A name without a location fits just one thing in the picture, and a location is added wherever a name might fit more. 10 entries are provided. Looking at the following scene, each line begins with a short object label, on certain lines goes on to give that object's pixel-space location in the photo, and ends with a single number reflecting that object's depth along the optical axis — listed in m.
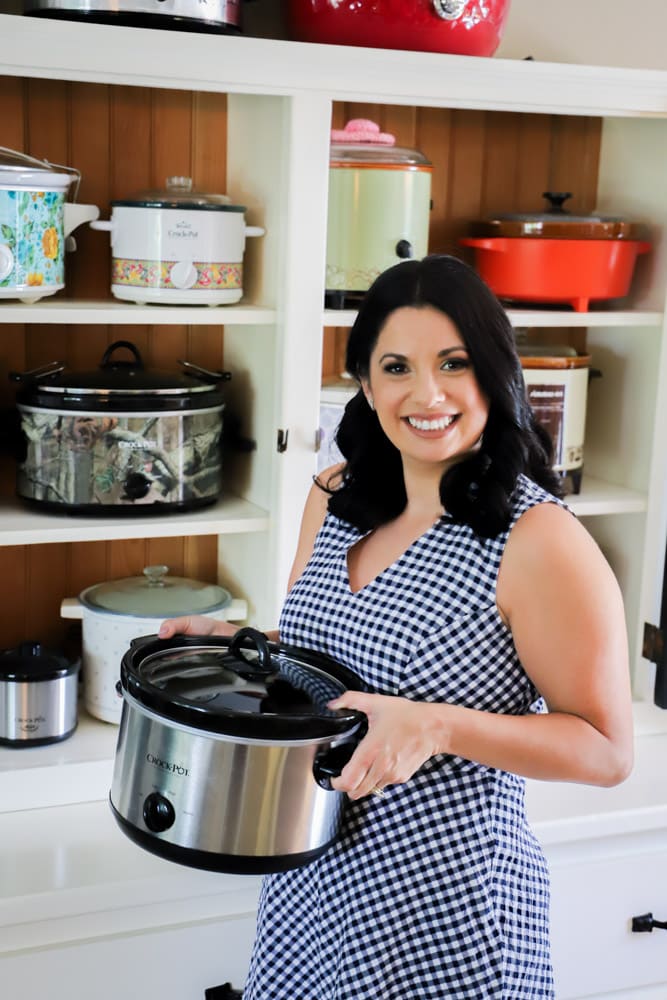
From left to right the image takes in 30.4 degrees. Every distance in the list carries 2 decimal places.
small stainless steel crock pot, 1.72
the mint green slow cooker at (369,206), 1.77
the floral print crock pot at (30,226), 1.56
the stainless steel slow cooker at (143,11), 1.53
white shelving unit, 1.55
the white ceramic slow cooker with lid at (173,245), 1.68
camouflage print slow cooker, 1.70
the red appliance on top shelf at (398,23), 1.65
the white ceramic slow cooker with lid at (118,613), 1.79
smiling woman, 1.14
